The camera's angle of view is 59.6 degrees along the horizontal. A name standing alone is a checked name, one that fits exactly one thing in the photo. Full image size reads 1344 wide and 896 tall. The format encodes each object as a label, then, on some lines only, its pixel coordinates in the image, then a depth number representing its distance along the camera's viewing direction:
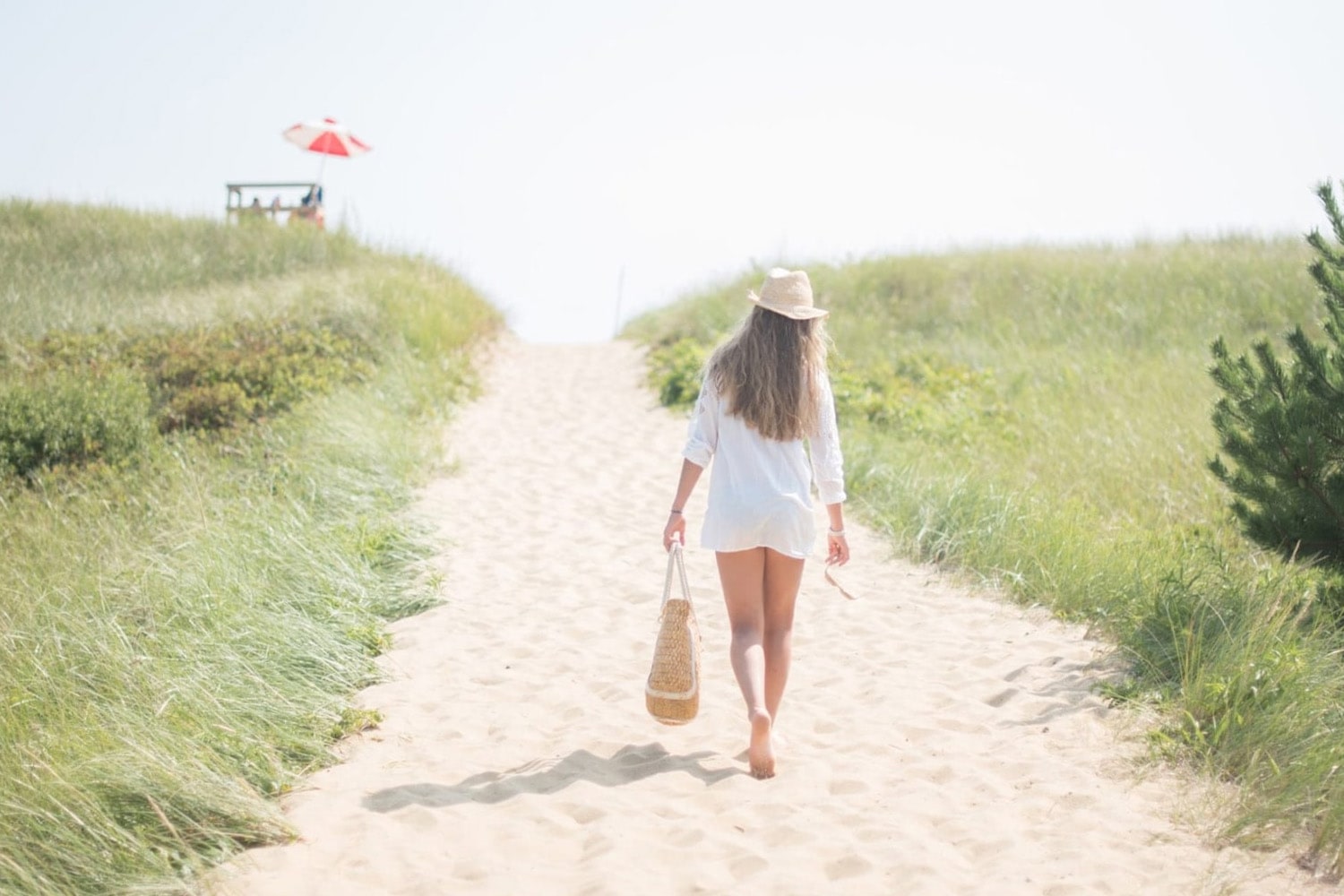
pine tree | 6.40
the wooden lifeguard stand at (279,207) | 22.72
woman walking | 5.14
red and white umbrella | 23.12
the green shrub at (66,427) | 11.65
